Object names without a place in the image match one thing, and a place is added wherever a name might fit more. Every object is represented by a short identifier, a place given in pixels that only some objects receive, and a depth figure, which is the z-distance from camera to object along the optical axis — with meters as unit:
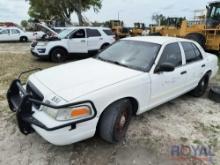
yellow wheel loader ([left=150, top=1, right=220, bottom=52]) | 8.17
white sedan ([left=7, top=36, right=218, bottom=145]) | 2.06
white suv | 7.21
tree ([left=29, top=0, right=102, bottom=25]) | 19.85
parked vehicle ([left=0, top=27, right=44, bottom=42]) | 14.61
